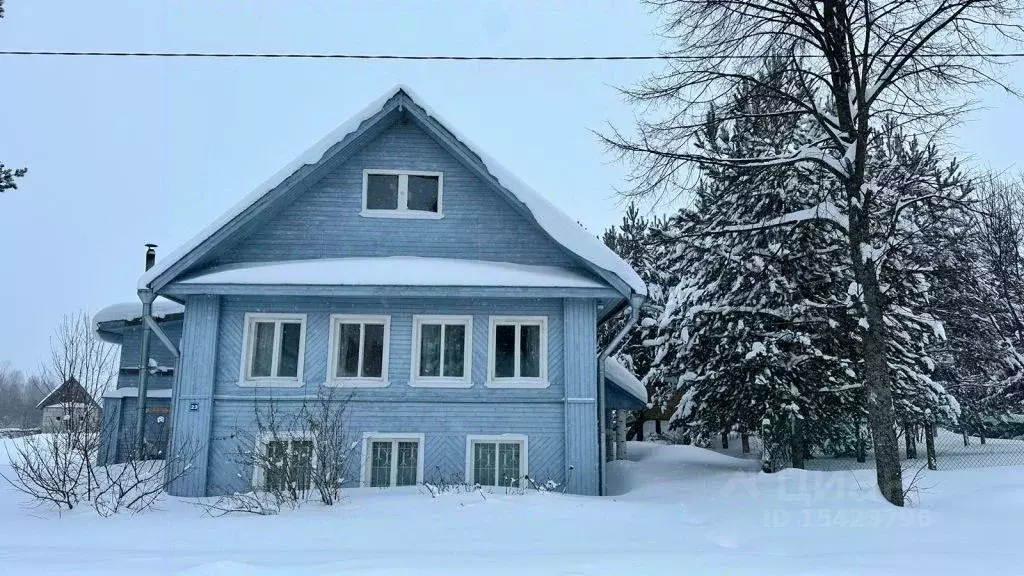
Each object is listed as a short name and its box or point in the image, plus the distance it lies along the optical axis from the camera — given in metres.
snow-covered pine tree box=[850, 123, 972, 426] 15.68
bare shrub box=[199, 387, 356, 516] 9.84
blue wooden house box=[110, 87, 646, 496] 12.18
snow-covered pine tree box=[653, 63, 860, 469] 15.83
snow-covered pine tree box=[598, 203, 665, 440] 26.48
